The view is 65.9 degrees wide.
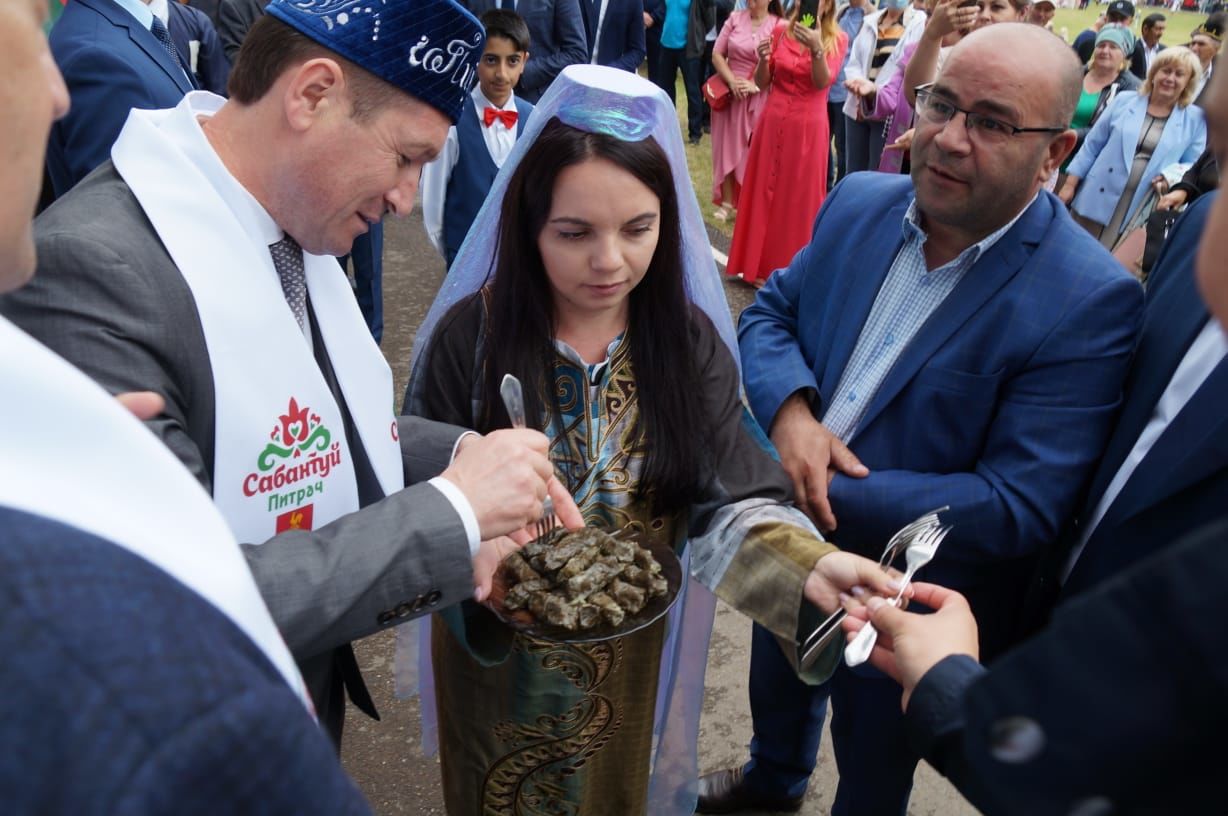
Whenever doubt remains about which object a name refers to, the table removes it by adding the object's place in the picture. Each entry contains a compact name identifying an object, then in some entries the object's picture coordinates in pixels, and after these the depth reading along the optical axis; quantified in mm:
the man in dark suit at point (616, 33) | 7613
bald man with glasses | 2096
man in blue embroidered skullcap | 1429
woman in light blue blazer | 6363
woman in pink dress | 8242
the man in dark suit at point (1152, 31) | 10523
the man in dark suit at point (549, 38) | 6203
